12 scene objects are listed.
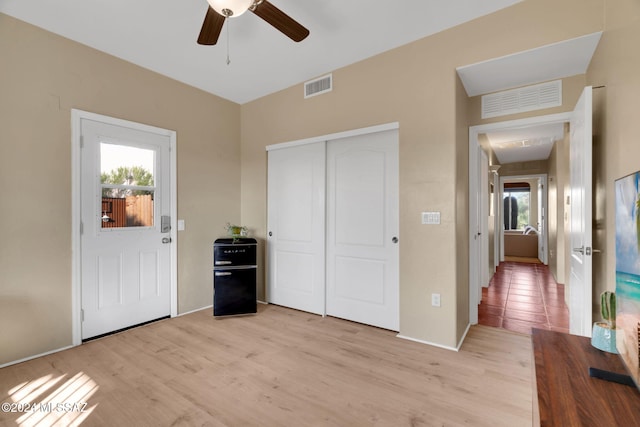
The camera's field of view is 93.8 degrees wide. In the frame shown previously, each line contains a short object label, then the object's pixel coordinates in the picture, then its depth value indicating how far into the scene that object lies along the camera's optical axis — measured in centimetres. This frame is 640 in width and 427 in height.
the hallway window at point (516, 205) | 1056
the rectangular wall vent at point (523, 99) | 283
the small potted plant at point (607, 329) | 135
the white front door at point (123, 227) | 292
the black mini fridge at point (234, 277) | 352
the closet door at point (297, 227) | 362
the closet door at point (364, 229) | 311
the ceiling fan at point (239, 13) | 172
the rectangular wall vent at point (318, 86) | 346
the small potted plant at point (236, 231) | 384
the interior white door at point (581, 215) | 204
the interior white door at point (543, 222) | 685
